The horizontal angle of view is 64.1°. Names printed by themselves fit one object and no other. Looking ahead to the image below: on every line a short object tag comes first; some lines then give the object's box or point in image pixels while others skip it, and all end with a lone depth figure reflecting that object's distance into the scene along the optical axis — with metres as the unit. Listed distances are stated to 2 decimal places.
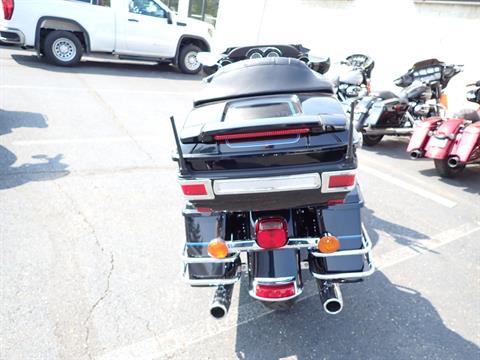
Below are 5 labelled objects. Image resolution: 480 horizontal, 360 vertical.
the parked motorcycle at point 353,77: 5.71
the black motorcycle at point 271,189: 1.86
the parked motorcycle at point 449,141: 4.51
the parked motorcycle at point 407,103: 5.92
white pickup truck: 8.55
